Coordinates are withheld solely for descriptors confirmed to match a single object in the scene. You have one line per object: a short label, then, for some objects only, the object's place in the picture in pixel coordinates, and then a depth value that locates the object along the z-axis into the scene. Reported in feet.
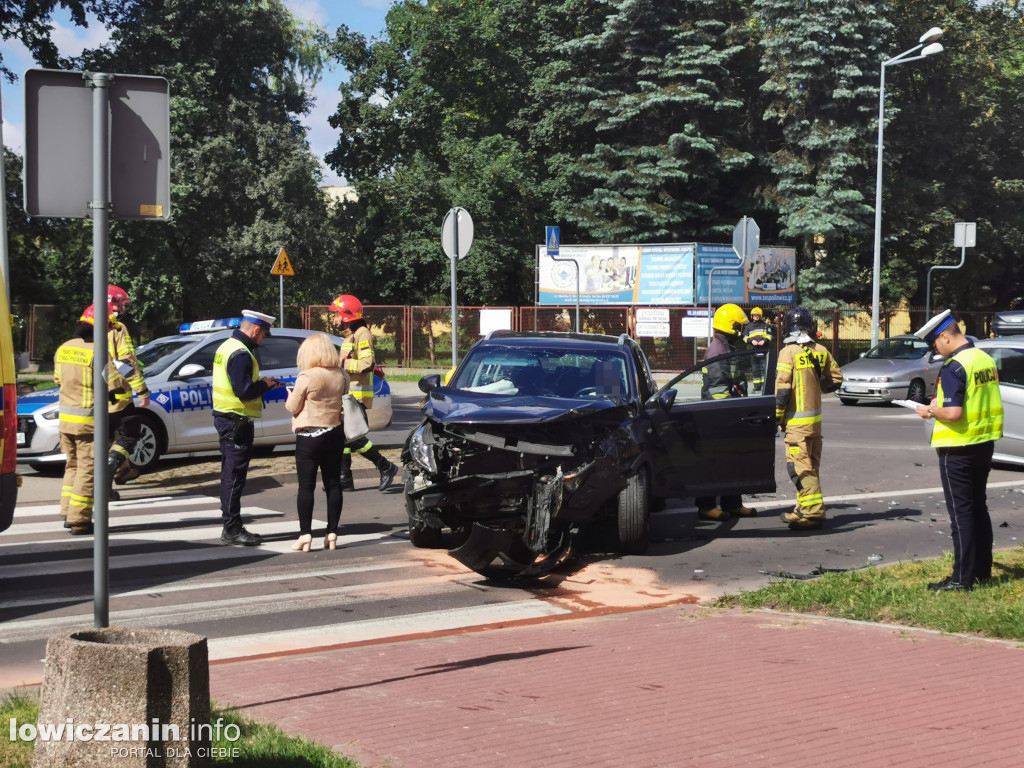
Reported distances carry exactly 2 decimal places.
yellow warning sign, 69.65
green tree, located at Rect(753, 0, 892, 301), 132.77
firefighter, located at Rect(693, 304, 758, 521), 35.63
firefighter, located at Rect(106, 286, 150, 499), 36.55
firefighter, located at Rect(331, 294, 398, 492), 42.27
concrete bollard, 12.55
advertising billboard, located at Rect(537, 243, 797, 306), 120.47
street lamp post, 107.76
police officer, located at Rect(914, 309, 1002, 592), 26.00
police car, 44.88
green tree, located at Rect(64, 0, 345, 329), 122.62
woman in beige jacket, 31.45
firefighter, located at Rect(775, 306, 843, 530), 35.24
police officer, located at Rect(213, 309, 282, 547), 32.04
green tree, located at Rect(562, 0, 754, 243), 137.28
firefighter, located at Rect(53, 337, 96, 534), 33.17
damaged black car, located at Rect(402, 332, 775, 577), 28.30
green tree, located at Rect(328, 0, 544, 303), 148.66
